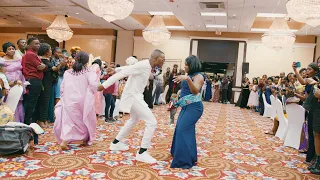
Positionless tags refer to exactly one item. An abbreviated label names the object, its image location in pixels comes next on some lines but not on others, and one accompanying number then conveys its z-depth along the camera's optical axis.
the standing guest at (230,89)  15.03
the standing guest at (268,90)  9.50
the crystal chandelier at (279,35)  10.55
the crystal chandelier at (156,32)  11.73
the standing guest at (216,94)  14.88
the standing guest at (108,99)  6.10
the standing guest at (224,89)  14.54
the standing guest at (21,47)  4.79
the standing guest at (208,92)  15.00
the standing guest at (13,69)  4.32
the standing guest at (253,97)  11.62
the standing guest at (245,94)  12.62
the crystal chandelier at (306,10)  6.45
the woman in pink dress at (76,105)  3.80
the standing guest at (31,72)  4.42
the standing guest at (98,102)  6.38
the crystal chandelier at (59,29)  12.63
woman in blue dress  3.30
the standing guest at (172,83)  10.43
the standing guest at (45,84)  4.83
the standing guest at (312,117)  3.46
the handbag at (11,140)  3.20
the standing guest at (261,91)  10.38
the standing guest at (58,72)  5.27
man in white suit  3.45
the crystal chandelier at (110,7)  7.27
